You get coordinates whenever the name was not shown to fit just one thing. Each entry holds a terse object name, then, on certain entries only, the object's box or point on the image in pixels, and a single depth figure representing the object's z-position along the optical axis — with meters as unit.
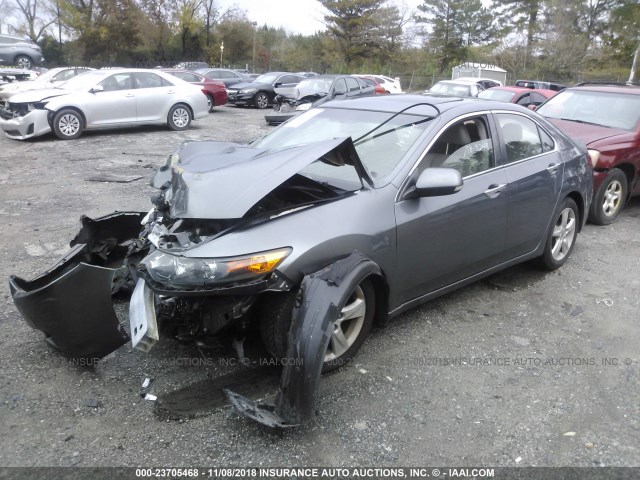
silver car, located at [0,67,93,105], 14.77
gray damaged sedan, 2.87
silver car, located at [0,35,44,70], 27.60
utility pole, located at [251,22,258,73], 53.68
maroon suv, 6.61
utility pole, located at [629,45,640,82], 30.93
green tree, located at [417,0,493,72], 53.22
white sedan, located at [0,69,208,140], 11.19
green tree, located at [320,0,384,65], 54.06
